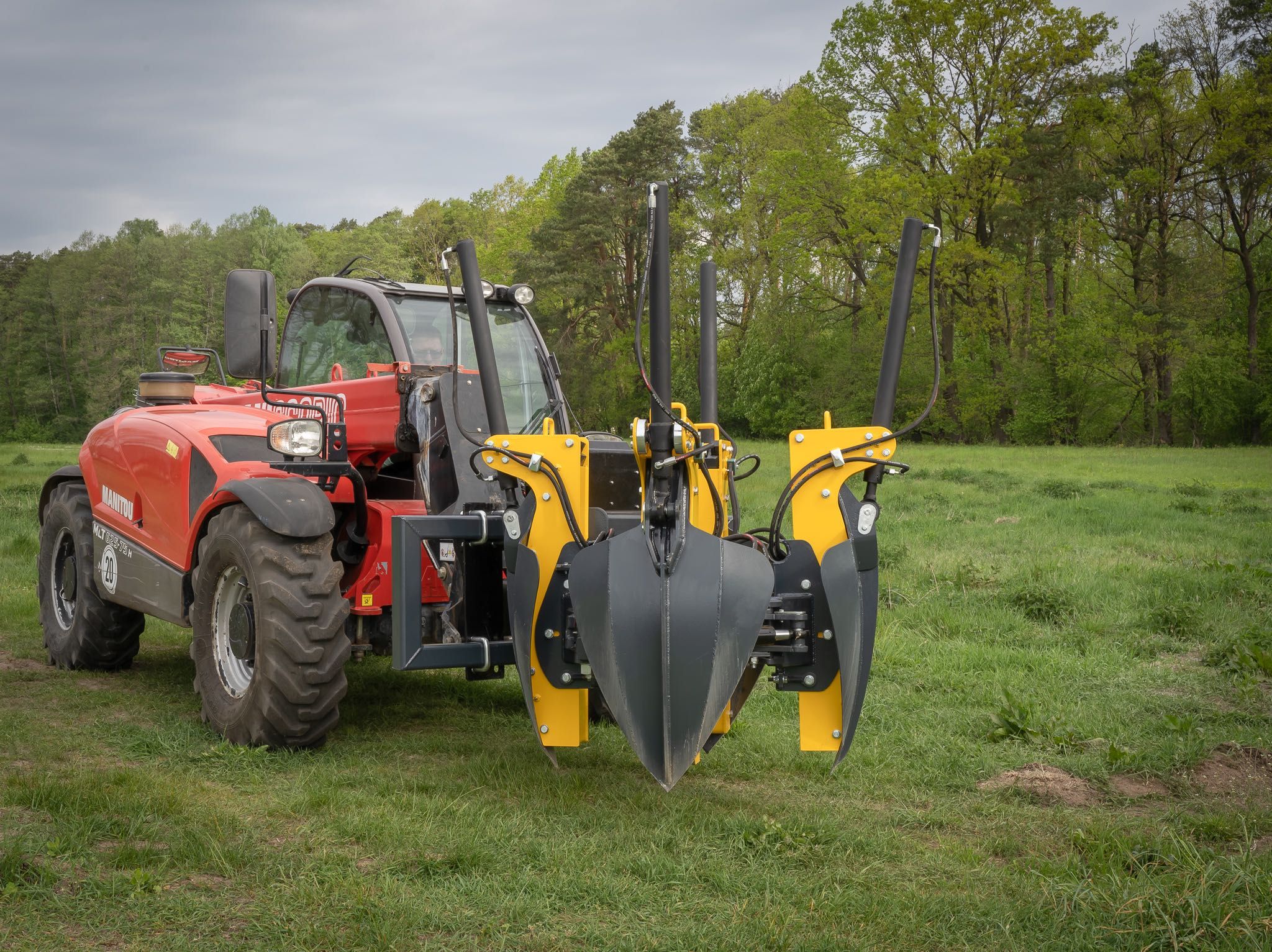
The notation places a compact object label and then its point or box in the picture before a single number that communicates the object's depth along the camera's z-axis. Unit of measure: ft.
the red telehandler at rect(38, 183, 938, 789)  13.35
